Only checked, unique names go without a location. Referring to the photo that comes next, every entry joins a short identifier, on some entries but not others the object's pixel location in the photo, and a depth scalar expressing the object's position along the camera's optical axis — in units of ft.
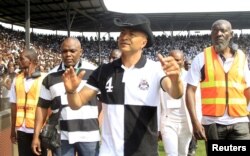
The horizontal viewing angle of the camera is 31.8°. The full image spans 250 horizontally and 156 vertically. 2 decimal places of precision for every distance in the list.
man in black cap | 9.70
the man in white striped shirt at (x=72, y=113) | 13.97
